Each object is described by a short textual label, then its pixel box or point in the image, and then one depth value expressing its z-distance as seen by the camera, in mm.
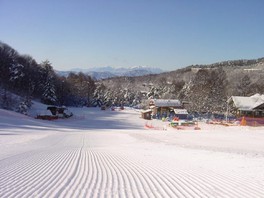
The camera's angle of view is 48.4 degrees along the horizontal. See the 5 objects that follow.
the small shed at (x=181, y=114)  64625
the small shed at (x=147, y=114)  66000
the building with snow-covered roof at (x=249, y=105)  60375
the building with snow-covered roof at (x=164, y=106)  71562
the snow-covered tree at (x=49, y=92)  75812
